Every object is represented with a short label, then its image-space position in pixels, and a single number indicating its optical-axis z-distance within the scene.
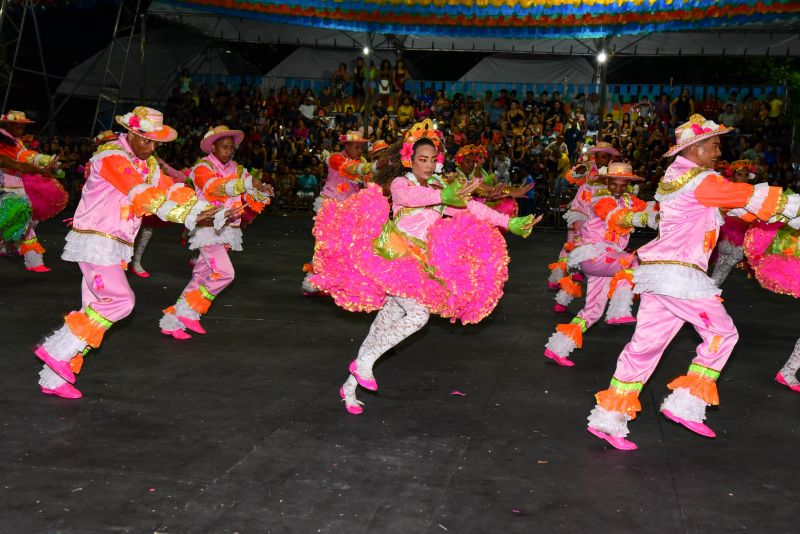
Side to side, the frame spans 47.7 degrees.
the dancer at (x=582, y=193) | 9.19
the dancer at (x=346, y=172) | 9.91
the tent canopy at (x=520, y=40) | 19.53
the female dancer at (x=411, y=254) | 5.38
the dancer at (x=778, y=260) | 6.38
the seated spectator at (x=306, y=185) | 21.08
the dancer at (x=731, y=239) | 9.17
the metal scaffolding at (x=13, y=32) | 15.21
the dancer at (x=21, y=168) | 9.88
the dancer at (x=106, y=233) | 5.60
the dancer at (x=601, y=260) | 7.06
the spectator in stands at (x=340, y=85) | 23.03
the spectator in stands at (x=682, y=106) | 20.88
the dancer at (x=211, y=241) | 7.53
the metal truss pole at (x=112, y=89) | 19.73
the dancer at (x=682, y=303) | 5.13
